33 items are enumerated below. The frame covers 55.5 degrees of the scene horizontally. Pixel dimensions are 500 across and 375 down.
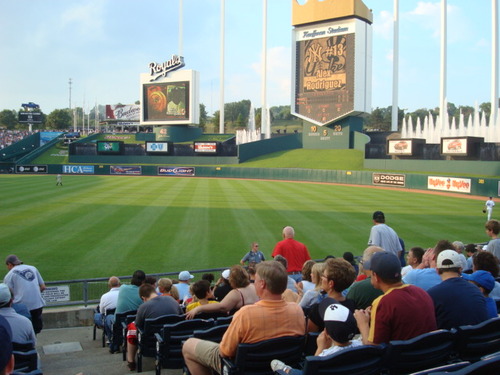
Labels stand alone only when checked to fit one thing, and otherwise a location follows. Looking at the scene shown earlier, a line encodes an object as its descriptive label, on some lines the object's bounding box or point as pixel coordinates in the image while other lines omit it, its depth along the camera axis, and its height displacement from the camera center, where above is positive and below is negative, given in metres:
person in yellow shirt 6.51 -1.75
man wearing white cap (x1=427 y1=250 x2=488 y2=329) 4.69 -1.34
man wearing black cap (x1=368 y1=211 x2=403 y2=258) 10.16 -1.54
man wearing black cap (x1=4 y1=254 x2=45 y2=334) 8.12 -2.11
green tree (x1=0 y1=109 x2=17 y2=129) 145.62 +14.06
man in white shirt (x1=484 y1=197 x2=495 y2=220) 23.79 -1.99
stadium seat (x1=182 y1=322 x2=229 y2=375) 5.08 -1.81
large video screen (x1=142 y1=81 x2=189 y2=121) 70.88 +9.73
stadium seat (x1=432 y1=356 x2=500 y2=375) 2.88 -1.23
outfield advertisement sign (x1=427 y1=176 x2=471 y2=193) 39.94 -1.50
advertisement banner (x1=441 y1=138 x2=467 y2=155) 47.12 +2.08
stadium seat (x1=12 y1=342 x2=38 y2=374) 4.62 -1.92
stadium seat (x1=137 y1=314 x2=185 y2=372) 6.22 -2.23
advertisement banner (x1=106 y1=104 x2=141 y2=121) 113.31 +12.78
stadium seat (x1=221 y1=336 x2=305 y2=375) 4.23 -1.72
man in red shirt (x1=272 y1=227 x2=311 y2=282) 10.97 -1.99
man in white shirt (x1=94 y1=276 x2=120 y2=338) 8.71 -2.56
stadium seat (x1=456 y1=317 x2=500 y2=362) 4.37 -1.62
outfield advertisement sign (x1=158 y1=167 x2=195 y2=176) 65.44 -0.75
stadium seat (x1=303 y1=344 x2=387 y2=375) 3.58 -1.53
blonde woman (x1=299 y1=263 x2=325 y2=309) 5.45 -1.45
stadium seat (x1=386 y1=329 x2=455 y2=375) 3.93 -1.58
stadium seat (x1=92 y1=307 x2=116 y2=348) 8.66 -2.79
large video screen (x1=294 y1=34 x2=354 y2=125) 63.00 +11.98
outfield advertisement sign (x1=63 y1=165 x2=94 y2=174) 67.88 -0.55
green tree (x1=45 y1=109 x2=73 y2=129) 139.88 +13.33
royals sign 70.75 +14.81
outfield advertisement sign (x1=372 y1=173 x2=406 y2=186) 46.72 -1.26
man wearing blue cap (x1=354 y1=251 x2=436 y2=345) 4.05 -1.24
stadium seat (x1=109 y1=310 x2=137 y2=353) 7.62 -2.71
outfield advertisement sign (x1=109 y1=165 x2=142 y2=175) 65.88 -0.64
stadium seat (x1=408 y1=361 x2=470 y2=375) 3.72 -1.58
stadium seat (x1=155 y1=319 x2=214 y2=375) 5.80 -2.14
